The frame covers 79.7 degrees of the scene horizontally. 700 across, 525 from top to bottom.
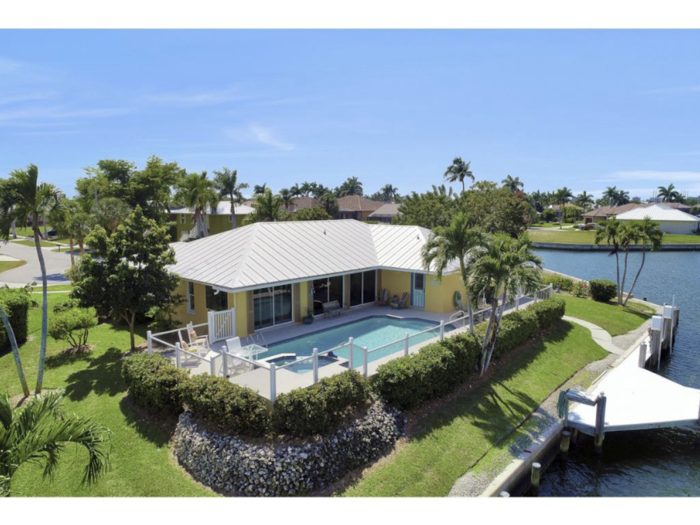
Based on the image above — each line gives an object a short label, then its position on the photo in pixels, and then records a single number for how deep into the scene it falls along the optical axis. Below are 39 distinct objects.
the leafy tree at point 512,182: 103.19
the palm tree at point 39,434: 5.62
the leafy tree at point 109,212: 34.75
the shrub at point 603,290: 28.17
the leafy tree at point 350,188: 122.38
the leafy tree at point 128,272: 14.20
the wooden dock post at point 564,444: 12.45
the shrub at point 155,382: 11.38
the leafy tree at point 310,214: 46.34
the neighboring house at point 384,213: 79.94
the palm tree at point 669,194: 118.81
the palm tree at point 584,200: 113.60
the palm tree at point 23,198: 11.70
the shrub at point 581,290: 29.63
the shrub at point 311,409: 9.84
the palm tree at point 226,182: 48.88
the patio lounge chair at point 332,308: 19.23
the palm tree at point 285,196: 69.11
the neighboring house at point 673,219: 77.56
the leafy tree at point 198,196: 43.44
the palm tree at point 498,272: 13.55
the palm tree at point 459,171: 68.81
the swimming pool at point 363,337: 14.53
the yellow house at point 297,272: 16.39
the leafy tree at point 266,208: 47.41
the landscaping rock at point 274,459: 9.12
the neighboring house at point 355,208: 81.31
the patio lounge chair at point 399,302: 21.00
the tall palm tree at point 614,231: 27.85
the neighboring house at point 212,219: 48.75
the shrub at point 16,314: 16.19
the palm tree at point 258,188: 85.76
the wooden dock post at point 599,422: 12.25
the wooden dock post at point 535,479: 10.46
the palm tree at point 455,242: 14.67
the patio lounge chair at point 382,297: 21.83
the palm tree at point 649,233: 26.89
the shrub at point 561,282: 30.70
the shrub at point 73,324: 15.45
